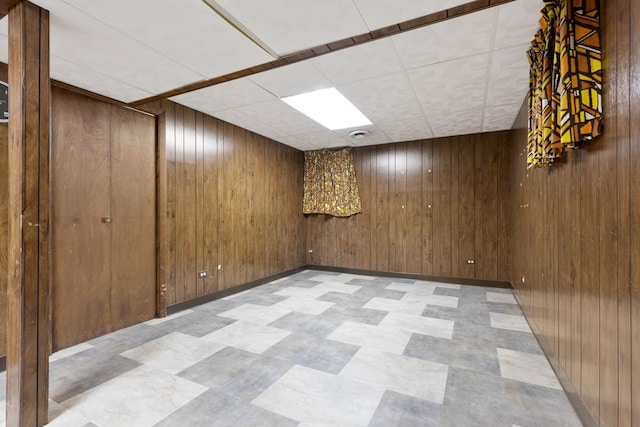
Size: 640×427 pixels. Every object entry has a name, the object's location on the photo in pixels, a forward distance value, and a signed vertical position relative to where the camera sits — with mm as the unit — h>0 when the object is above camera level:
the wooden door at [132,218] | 3338 -49
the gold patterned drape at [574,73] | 1505 +756
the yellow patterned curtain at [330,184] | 6410 +676
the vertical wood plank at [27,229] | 1772 -94
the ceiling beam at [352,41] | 1946 +1365
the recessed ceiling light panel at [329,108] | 3521 +1424
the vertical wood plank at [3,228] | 2482 -119
